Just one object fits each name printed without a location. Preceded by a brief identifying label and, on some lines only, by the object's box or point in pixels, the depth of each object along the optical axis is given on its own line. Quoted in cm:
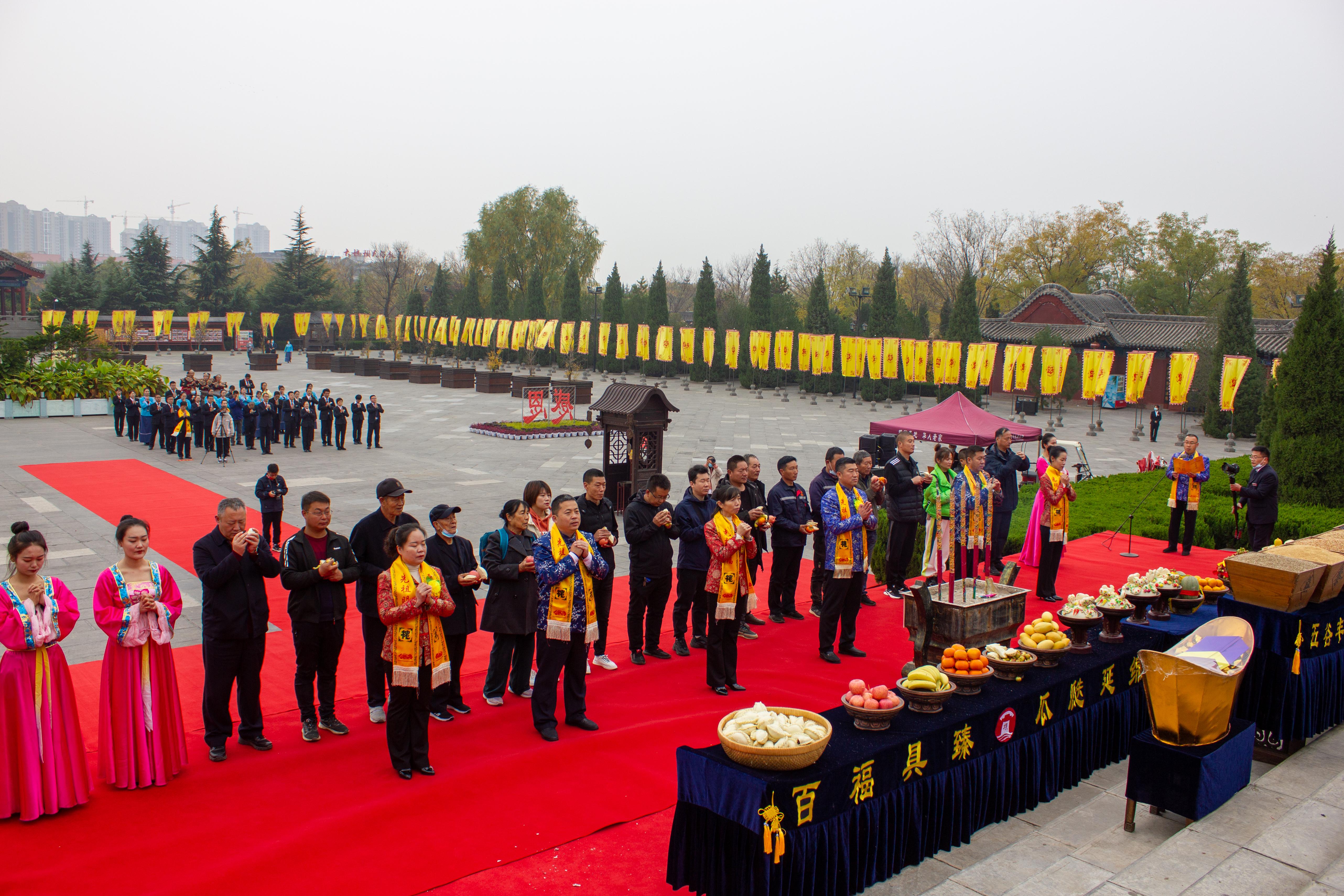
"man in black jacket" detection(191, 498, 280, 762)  508
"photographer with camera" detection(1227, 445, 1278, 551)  988
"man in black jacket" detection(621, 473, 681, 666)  673
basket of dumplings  372
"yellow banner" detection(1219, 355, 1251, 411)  2364
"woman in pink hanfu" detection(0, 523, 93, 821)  429
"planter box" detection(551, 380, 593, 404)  3300
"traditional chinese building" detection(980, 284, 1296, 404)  3728
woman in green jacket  843
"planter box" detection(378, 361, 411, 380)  4162
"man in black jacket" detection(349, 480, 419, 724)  558
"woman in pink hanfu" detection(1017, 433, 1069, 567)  925
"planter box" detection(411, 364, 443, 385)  4038
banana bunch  454
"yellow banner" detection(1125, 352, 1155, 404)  2638
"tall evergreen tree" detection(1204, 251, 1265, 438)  2858
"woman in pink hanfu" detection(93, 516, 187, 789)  463
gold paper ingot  448
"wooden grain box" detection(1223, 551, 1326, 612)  556
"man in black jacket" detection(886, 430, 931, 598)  836
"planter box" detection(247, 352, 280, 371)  4462
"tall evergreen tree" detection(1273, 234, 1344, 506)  1251
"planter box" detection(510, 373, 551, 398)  3444
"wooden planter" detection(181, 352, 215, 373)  4153
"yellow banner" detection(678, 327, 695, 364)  3959
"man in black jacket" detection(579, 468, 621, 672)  663
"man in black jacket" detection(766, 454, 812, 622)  781
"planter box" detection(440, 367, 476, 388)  3819
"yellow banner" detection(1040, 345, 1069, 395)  2791
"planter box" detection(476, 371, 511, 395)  3603
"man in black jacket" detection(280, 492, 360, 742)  531
